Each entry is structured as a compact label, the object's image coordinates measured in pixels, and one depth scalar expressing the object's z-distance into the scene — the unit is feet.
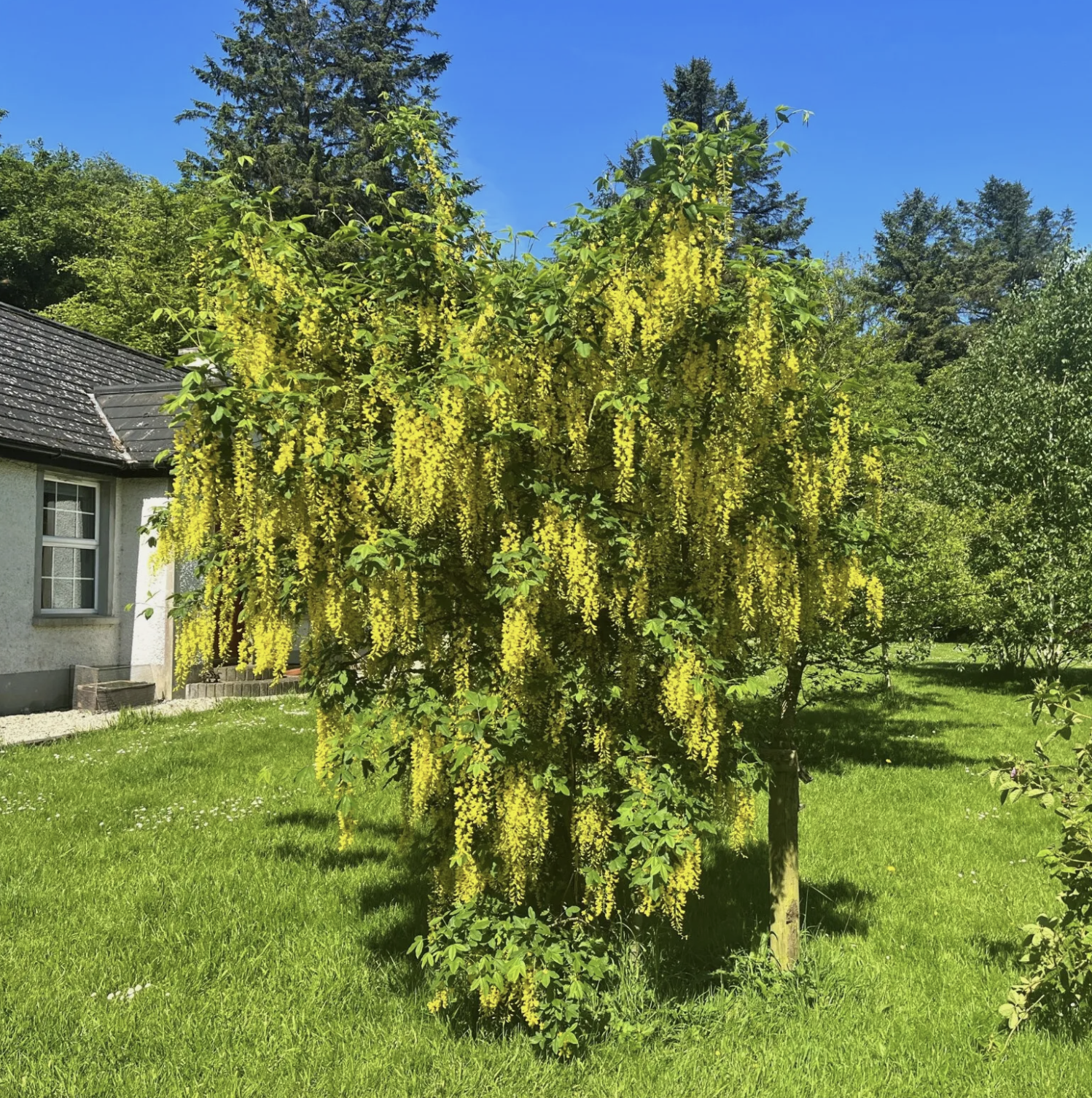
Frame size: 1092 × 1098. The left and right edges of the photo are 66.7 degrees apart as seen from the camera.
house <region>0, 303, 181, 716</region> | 38.52
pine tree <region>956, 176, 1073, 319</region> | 175.01
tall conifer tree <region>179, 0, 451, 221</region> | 110.73
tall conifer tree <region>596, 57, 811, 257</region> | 116.10
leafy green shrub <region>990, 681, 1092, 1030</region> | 12.71
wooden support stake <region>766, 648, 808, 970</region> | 14.92
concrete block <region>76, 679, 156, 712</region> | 40.55
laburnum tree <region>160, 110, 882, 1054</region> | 11.84
